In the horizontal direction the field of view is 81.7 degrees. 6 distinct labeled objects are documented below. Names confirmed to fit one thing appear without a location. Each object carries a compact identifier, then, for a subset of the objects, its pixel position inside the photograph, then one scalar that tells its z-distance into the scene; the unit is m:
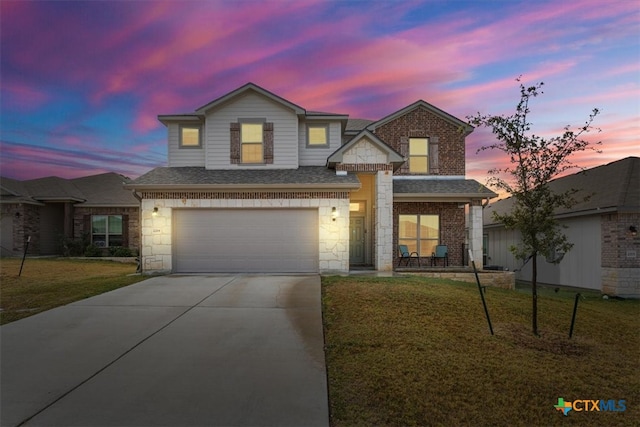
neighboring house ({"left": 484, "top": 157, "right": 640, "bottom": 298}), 13.81
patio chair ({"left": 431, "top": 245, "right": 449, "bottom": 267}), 15.98
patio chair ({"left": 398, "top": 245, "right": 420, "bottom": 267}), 15.84
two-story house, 13.34
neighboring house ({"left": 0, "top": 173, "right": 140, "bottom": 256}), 21.84
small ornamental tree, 6.62
